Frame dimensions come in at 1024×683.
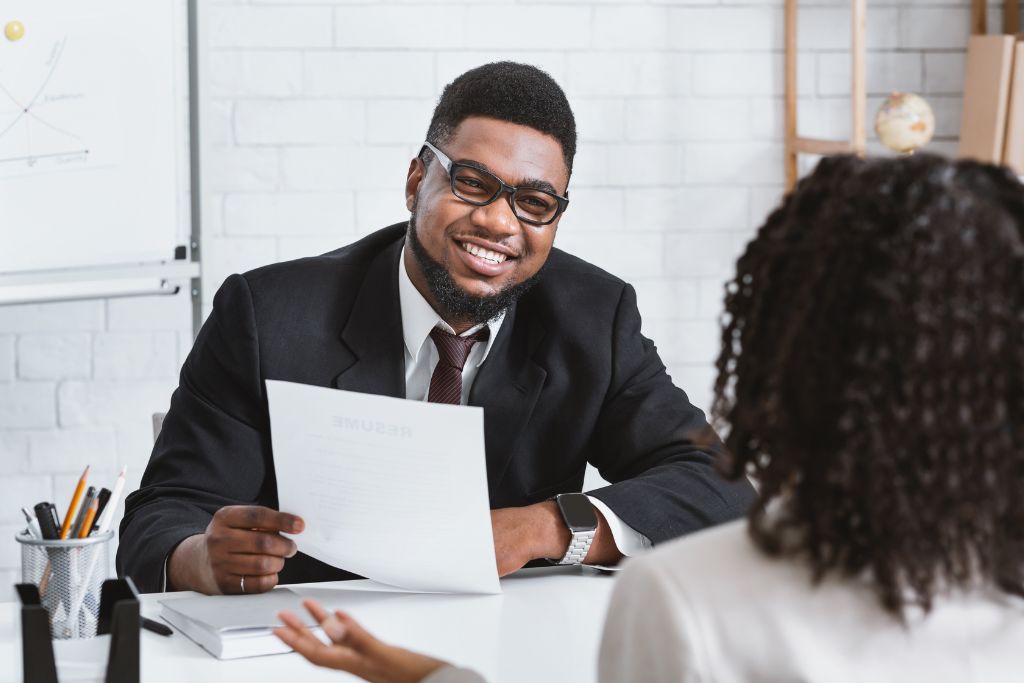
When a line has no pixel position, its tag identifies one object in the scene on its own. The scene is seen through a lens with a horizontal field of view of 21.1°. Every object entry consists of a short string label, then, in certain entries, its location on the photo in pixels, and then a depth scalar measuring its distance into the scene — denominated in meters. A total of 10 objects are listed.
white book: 2.69
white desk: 2.67
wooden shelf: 3.78
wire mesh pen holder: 2.71
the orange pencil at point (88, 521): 2.73
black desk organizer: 2.55
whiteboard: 3.48
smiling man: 3.05
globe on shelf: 3.73
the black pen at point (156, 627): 2.74
